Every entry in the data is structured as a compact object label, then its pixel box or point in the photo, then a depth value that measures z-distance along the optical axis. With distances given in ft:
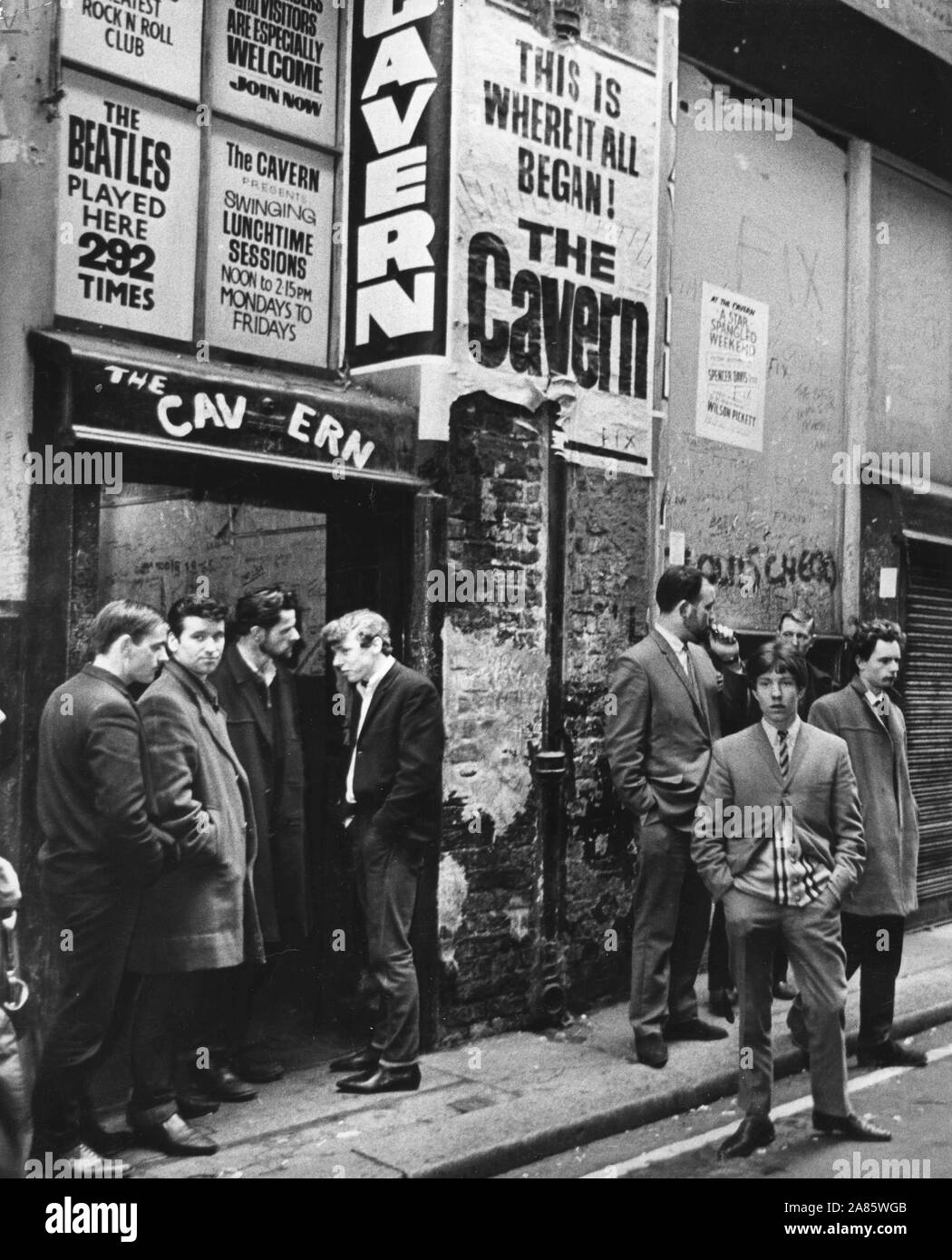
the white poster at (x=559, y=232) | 20.94
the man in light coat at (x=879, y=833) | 19.45
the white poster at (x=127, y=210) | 17.34
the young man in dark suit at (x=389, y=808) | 17.97
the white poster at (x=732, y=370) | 27.04
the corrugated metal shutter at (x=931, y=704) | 31.14
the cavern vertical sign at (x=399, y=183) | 20.44
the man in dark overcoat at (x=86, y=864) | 14.62
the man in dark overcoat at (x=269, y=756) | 18.21
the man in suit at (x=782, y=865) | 16.03
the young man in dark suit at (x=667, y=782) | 19.75
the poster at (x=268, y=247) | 19.53
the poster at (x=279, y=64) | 19.60
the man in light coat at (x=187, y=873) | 15.71
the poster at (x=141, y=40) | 17.53
